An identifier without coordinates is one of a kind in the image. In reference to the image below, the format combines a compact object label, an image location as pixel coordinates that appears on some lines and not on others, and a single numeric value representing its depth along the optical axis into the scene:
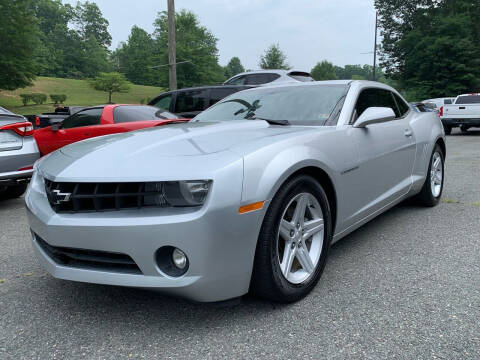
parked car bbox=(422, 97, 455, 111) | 21.02
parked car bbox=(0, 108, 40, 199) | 4.72
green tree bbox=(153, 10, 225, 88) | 46.16
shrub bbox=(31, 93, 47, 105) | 46.89
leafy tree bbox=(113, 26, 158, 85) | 86.88
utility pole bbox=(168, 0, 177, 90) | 14.58
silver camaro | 2.02
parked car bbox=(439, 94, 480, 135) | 15.54
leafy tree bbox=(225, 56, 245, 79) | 149.69
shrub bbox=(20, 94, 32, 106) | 46.33
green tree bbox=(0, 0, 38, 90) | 27.94
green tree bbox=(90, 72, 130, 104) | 59.59
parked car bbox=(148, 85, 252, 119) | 8.94
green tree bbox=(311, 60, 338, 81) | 97.11
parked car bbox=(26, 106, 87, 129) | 10.38
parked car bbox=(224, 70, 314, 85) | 10.23
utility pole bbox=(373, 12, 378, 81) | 32.76
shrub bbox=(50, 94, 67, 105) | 50.38
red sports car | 6.65
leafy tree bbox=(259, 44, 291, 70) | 59.12
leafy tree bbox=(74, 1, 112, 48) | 107.06
